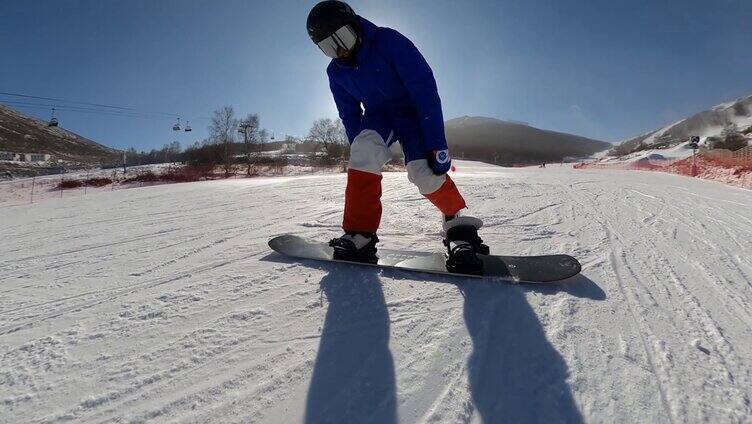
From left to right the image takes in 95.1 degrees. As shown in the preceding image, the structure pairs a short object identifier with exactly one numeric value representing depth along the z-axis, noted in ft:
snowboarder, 6.35
